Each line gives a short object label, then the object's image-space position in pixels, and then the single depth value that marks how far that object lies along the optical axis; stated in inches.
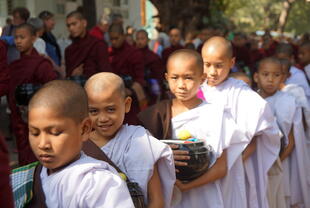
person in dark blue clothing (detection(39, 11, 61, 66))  267.4
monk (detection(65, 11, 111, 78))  231.5
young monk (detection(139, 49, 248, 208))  116.0
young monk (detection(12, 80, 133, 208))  73.0
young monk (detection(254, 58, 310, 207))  164.4
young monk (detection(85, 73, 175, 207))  93.1
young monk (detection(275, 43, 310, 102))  215.0
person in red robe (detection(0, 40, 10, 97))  181.6
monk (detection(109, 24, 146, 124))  257.6
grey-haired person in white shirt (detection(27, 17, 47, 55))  240.0
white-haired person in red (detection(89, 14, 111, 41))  324.5
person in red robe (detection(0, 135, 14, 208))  54.5
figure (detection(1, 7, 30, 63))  246.7
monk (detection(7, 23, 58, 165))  191.5
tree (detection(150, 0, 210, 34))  507.5
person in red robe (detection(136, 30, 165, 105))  320.2
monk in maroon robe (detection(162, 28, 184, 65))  397.2
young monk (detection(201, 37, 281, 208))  135.4
